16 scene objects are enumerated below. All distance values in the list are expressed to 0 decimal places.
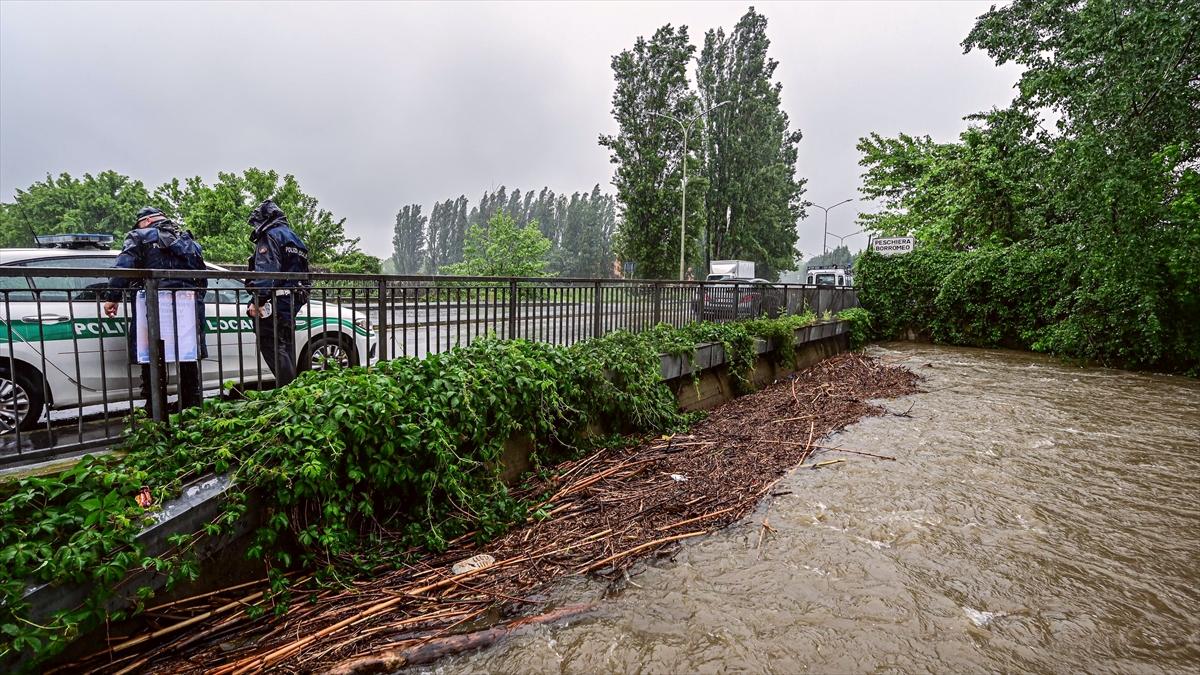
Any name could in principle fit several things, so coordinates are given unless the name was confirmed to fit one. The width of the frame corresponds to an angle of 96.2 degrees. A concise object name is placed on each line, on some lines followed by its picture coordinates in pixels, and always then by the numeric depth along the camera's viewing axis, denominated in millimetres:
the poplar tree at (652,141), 28656
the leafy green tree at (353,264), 21431
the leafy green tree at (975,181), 15555
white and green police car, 4066
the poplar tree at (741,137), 36281
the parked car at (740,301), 9297
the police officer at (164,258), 4066
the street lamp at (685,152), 26281
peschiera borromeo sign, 18031
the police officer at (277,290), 4125
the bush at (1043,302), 12039
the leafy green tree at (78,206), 38688
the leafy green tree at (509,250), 28970
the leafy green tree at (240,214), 20219
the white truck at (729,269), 26141
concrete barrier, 2262
